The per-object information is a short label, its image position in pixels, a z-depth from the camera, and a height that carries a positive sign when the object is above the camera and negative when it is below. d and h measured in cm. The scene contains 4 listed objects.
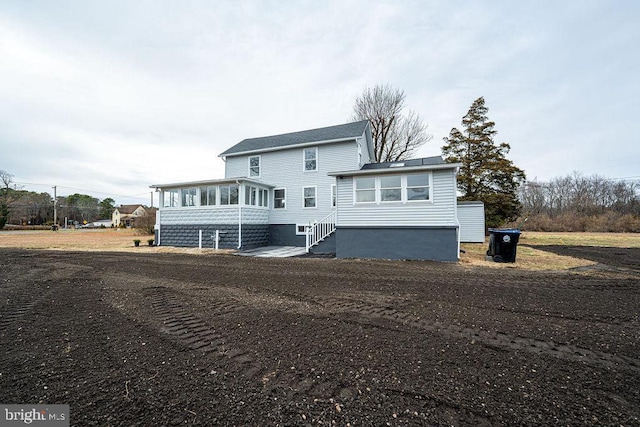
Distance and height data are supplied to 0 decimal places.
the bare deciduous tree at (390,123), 2236 +834
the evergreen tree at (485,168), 1978 +385
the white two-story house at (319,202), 1013 +82
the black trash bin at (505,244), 906 -98
